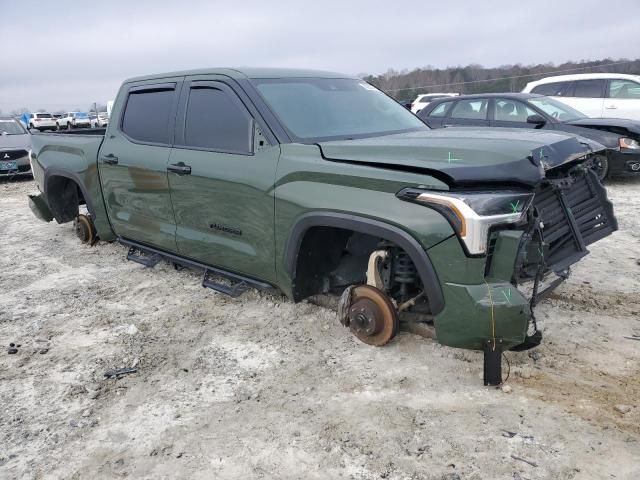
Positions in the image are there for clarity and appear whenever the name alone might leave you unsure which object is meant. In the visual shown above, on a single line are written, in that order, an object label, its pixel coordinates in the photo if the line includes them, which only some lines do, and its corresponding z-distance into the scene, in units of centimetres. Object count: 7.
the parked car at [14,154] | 1162
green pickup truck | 270
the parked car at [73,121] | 3949
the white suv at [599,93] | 1067
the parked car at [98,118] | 3771
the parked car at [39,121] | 3800
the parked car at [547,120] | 812
